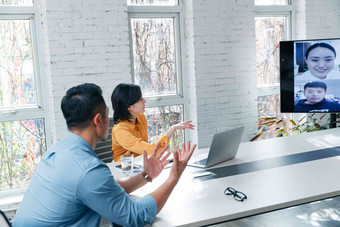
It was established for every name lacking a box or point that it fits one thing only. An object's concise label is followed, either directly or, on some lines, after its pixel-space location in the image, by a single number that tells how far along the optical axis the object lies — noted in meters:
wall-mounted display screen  3.78
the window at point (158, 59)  4.02
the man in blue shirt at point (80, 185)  1.35
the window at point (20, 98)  3.51
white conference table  1.66
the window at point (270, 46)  4.65
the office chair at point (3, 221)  1.29
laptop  2.24
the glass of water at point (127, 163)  2.15
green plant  4.41
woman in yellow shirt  2.64
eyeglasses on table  1.80
